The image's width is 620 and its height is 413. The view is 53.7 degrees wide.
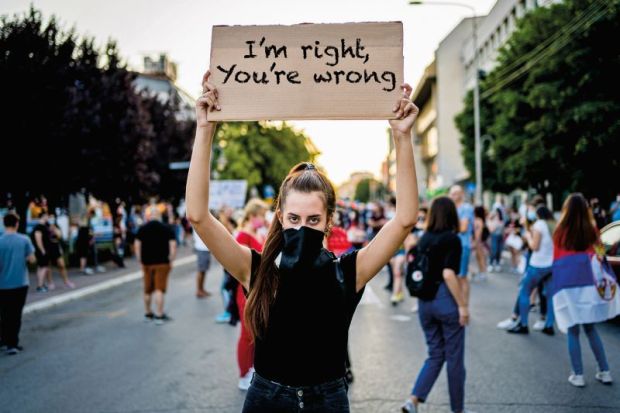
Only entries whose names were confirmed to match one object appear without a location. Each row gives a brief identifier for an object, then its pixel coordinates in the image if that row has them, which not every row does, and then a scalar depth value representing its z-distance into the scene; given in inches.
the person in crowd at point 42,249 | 547.5
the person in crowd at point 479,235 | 541.6
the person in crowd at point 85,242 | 701.9
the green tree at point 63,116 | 653.9
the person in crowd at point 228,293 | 270.5
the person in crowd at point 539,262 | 315.9
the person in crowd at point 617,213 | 479.7
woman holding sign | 92.2
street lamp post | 1109.1
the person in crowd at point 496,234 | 652.1
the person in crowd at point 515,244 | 474.6
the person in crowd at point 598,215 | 623.8
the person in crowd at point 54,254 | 593.0
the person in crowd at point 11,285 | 318.0
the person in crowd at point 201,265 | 490.6
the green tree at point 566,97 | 715.4
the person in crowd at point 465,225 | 385.1
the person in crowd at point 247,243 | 233.0
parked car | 327.0
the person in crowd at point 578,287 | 232.1
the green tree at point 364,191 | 6461.6
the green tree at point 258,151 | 2149.4
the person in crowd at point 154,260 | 393.4
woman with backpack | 194.1
